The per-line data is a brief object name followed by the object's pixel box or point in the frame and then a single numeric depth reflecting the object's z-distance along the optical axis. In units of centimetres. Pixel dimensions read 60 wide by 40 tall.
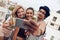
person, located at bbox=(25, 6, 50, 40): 98
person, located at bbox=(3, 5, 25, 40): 98
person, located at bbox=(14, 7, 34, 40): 98
